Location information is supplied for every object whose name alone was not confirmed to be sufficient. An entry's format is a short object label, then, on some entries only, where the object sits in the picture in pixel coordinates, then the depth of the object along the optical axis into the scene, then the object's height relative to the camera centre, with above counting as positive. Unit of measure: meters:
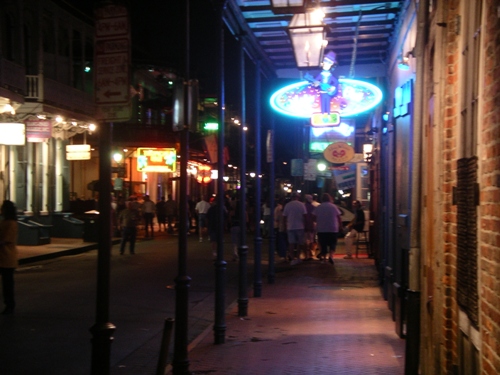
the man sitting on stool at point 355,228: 21.61 -1.41
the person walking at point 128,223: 21.55 -1.21
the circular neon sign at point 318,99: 12.39 +1.68
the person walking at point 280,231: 20.22 -1.39
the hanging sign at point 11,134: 20.64 +1.62
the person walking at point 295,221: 19.16 -1.02
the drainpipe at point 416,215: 5.38 -0.25
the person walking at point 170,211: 33.94 -1.28
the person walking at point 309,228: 20.19 -1.27
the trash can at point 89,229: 25.80 -1.68
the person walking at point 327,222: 18.88 -1.02
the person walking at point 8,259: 11.01 -1.22
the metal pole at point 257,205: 13.27 -0.39
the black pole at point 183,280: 7.38 -1.07
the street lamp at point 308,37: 9.09 +2.09
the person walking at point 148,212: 31.15 -1.22
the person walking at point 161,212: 34.22 -1.35
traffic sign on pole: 5.21 +0.95
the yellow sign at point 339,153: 23.67 +1.20
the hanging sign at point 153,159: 34.53 +1.41
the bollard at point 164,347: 5.64 -1.41
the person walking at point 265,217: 25.93 -1.25
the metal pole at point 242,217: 11.10 -0.53
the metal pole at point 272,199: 15.01 -0.30
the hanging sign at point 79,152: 26.86 +1.38
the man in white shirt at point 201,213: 27.59 -1.13
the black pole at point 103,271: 4.95 -0.65
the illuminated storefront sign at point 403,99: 9.16 +1.30
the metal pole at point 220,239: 9.15 -0.76
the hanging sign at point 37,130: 23.12 +1.95
